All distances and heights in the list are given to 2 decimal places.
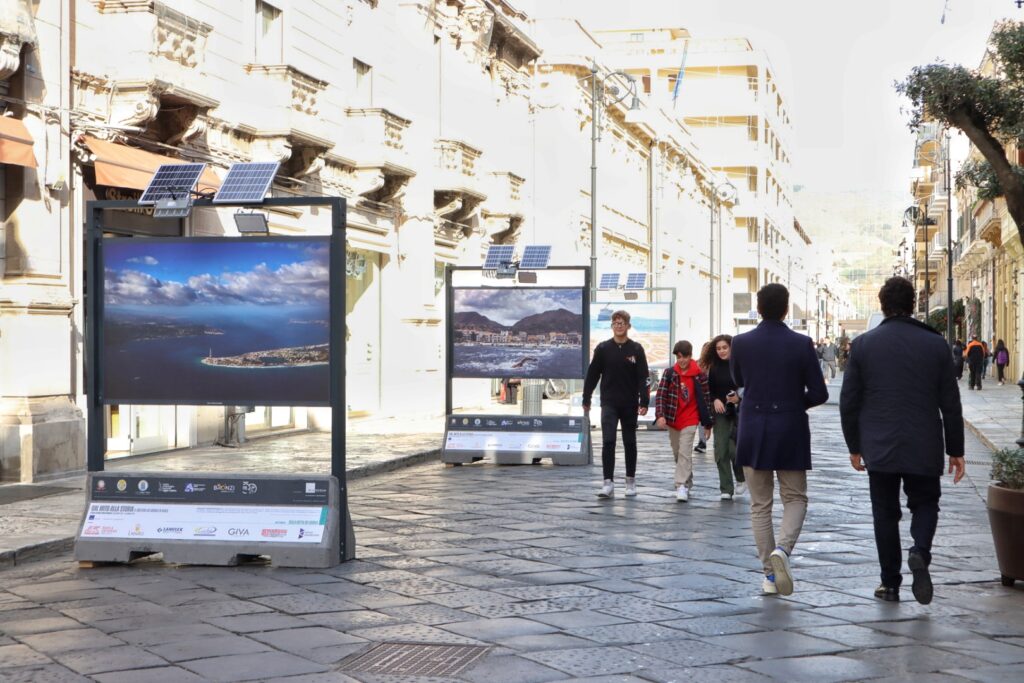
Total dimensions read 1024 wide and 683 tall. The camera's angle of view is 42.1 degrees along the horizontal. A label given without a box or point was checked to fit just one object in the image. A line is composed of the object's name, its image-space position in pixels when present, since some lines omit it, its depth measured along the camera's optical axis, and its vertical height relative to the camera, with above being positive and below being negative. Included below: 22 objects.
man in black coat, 7.18 -0.43
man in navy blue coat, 7.60 -0.41
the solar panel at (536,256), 19.11 +1.25
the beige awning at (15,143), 13.22 +1.99
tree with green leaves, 16.58 +3.10
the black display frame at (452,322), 17.23 +0.26
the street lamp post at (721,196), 64.16 +8.21
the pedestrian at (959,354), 49.50 -0.41
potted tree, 7.62 -0.97
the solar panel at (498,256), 17.97 +1.18
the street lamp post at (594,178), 30.59 +3.93
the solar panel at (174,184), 9.20 +1.09
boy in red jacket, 12.57 -0.65
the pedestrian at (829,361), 53.95 -0.77
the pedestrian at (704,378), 12.88 -0.35
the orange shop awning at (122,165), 14.97 +2.03
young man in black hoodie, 12.55 -0.42
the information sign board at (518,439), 16.78 -1.24
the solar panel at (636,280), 29.22 +1.38
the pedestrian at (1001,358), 44.09 -0.50
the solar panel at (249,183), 9.00 +1.08
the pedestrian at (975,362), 39.31 -0.56
